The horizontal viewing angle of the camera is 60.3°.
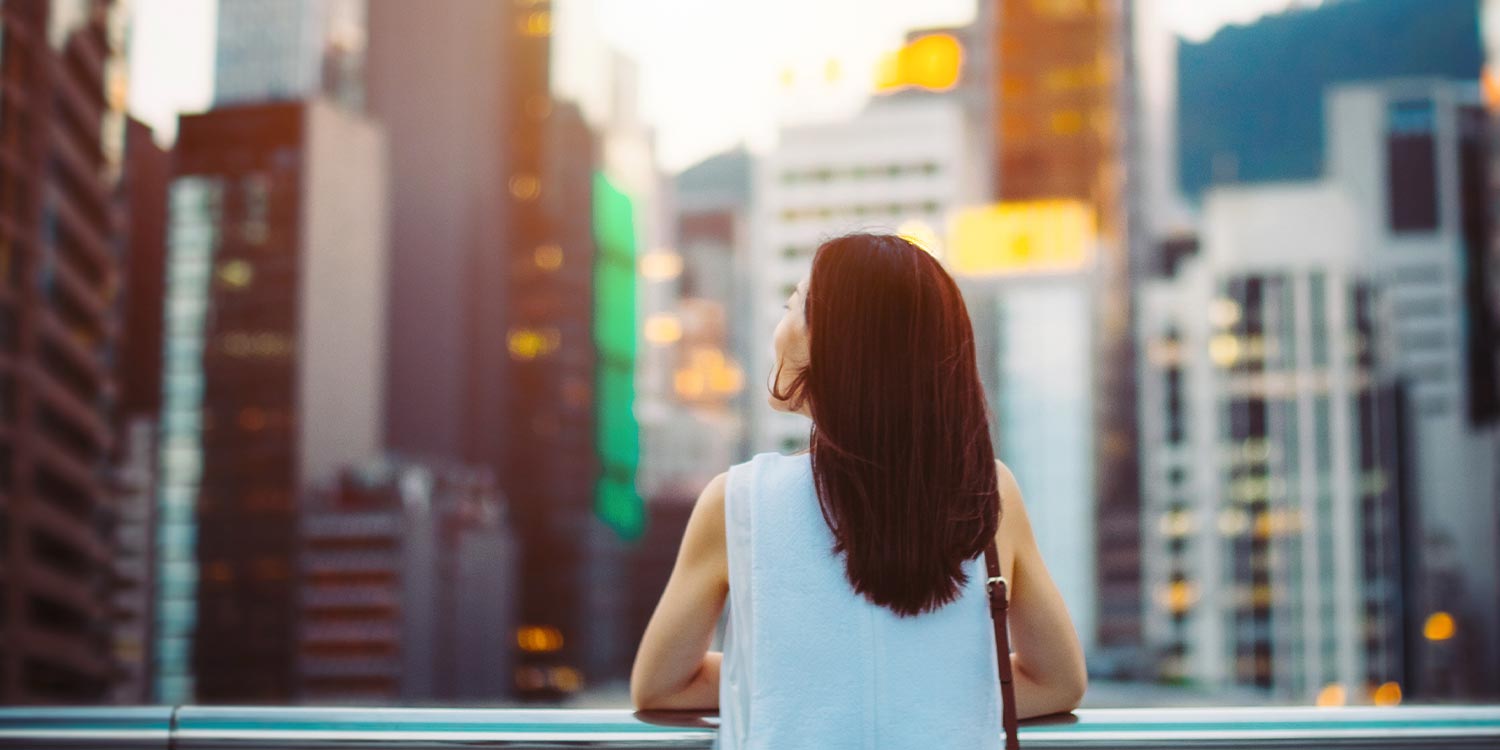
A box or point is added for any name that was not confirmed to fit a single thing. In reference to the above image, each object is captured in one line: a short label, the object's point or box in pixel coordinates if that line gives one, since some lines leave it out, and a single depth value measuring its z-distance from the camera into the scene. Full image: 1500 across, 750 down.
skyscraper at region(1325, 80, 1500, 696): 77.62
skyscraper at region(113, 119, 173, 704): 87.81
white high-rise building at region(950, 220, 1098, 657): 79.19
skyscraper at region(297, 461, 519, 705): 78.50
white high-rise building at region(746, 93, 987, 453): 83.00
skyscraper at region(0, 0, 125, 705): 37.91
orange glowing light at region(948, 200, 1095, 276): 82.06
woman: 1.78
